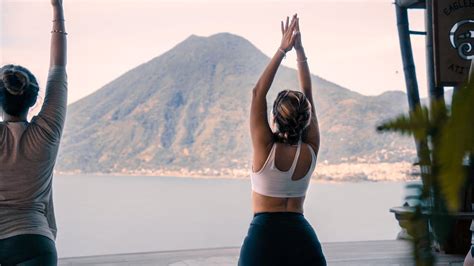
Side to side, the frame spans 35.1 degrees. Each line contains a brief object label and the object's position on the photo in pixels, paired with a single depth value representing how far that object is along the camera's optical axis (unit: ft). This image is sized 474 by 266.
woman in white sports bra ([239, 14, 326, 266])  6.35
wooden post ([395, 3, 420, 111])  18.99
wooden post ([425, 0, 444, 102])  17.01
